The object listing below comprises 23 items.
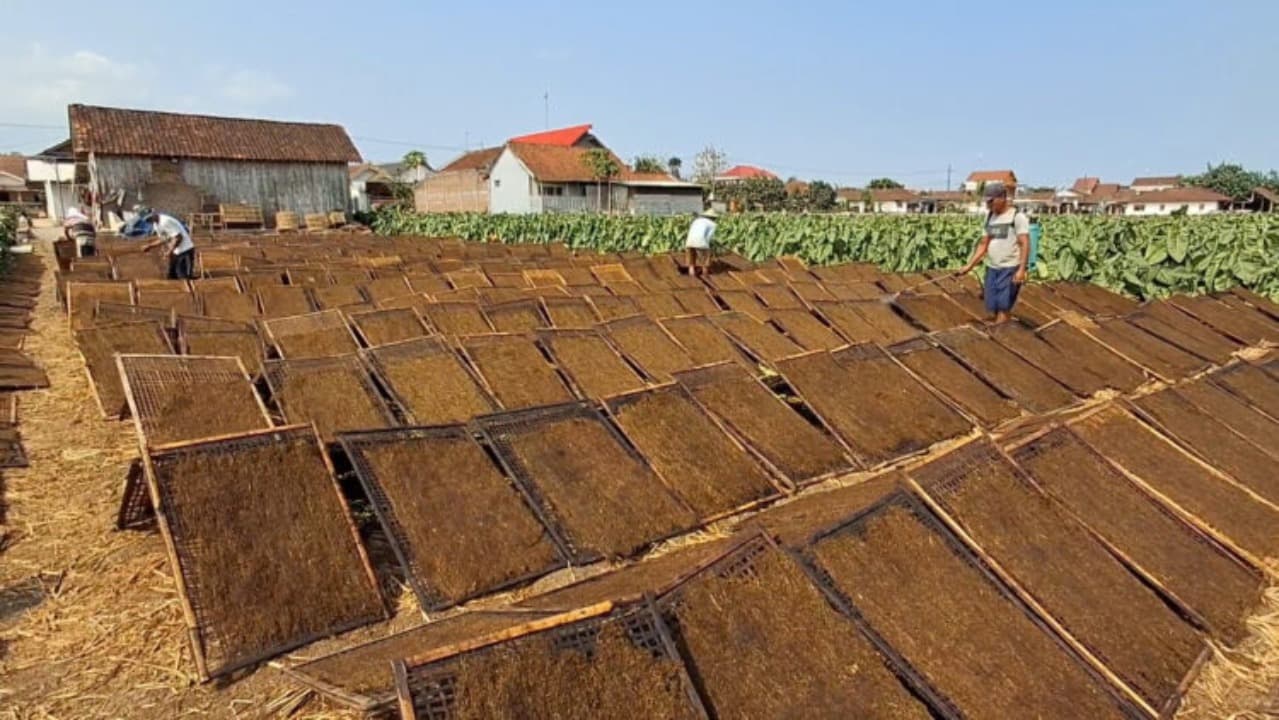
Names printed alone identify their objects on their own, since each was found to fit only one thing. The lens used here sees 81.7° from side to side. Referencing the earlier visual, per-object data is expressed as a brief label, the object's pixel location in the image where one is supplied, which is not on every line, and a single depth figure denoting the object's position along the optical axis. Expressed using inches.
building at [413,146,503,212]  1925.4
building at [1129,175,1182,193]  3625.7
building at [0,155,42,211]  2090.3
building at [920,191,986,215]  2235.6
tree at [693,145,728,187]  2491.4
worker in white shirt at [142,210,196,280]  394.0
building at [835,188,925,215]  2879.2
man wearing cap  277.0
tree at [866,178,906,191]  3467.0
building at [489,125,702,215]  1766.7
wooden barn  1194.6
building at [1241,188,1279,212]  2282.0
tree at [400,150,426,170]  2610.7
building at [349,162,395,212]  1828.0
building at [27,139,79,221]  1486.2
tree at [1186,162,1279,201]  2652.6
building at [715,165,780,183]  3546.0
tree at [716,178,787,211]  2336.4
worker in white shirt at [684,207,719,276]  436.1
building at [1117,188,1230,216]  2581.2
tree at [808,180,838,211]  2394.2
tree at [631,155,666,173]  2375.7
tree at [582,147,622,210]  1815.9
